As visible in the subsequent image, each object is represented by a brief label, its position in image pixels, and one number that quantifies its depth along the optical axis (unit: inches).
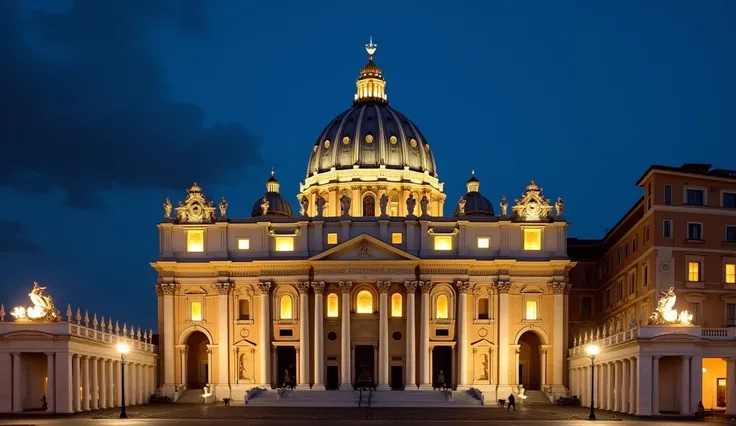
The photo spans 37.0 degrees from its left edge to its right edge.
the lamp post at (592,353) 2871.6
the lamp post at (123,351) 2886.3
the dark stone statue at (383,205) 4395.4
